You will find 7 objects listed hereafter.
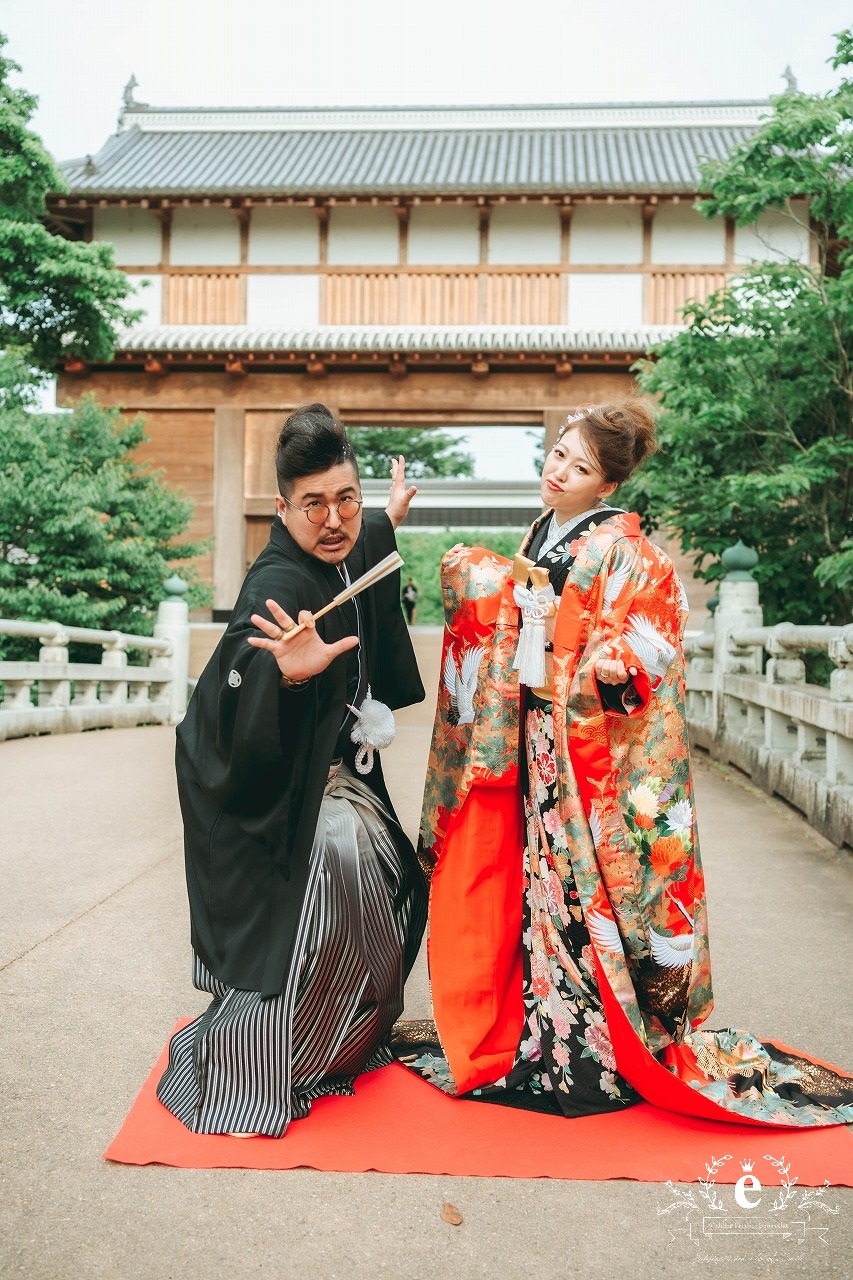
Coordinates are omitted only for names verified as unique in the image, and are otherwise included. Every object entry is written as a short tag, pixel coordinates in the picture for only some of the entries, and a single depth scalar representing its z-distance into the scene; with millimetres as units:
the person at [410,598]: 26347
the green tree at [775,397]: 7965
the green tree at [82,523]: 10719
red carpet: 2359
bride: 2645
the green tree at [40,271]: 10633
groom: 2439
